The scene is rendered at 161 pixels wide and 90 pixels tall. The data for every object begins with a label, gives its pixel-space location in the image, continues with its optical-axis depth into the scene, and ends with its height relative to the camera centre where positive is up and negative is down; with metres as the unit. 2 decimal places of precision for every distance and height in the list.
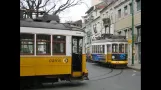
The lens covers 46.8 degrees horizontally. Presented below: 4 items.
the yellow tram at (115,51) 16.62 -0.25
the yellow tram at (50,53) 8.03 -0.21
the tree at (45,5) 21.11 +5.21
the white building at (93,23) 38.01 +5.87
